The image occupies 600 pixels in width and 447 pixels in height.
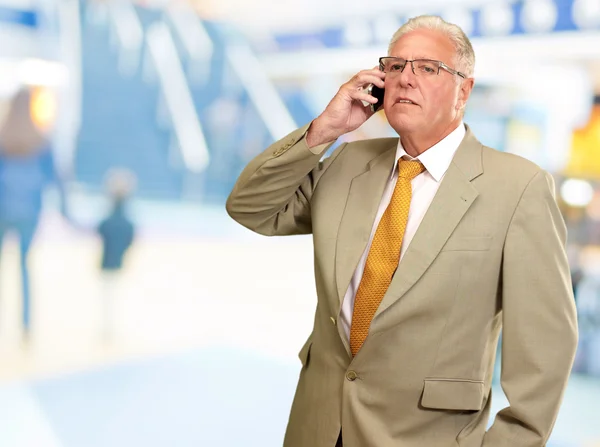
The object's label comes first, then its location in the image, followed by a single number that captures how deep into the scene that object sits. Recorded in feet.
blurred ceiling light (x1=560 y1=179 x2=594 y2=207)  16.44
